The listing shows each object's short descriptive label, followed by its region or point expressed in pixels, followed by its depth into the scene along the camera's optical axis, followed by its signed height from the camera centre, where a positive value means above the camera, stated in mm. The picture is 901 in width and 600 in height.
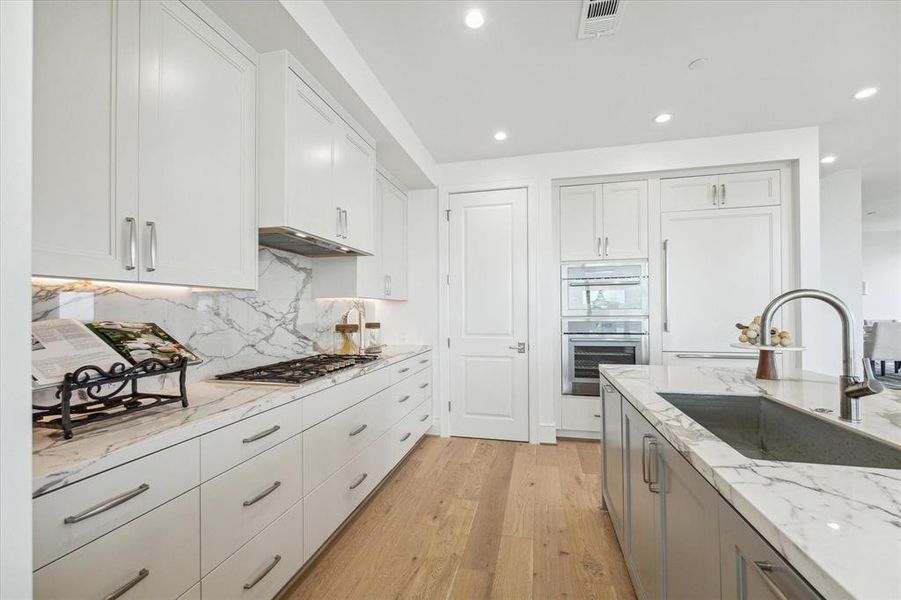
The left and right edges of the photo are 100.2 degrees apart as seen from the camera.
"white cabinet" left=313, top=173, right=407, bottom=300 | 2826 +290
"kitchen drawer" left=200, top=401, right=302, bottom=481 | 1211 -494
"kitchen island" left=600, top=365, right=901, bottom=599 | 496 -356
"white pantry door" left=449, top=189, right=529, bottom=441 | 3594 -135
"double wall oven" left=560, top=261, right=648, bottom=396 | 3492 -171
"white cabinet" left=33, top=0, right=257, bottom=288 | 1055 +540
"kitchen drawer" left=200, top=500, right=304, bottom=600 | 1261 -976
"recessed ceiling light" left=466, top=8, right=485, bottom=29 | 1907 +1455
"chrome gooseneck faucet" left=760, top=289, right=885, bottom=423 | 1048 -229
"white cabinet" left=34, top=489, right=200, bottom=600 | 853 -659
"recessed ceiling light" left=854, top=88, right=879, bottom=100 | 2609 +1452
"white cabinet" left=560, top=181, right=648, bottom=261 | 3500 +756
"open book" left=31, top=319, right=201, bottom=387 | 1062 -144
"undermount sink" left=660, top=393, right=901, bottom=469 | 1057 -461
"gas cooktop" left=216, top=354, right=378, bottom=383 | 1826 -376
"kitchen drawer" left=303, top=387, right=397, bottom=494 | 1734 -728
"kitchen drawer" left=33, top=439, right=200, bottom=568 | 817 -489
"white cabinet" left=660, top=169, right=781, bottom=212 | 3279 +977
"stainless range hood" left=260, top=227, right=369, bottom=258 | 1957 +353
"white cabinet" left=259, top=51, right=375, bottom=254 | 1816 +777
